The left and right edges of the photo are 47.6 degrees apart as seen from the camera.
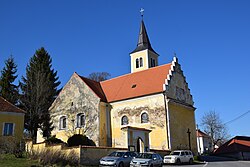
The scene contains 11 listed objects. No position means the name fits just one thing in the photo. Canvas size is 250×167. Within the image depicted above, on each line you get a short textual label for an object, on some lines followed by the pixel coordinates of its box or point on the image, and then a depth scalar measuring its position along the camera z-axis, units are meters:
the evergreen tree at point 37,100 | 37.03
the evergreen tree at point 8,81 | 39.88
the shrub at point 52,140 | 26.43
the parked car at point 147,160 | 20.97
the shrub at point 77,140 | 28.91
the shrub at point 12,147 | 22.62
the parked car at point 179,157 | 27.69
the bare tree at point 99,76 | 67.75
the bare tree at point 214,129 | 69.31
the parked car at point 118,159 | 20.64
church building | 33.75
